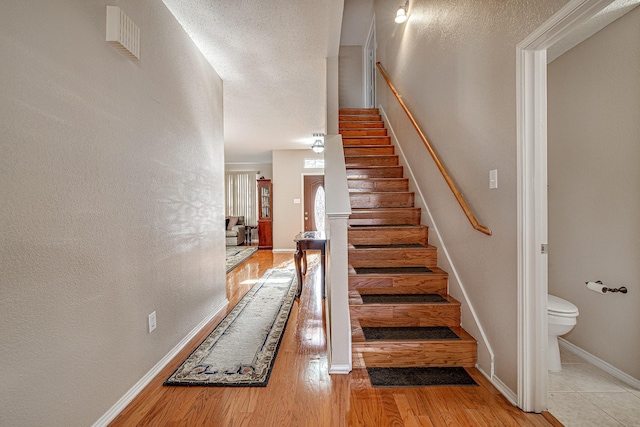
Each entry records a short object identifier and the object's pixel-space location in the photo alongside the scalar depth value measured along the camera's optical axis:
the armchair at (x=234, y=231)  8.74
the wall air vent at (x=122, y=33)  1.63
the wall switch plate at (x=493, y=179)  1.84
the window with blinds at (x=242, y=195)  9.76
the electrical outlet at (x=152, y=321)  2.00
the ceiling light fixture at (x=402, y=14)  3.69
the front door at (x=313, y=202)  7.94
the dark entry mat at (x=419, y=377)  1.89
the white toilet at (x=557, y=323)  1.99
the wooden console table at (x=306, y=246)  3.53
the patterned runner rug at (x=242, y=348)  2.00
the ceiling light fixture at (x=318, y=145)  5.55
